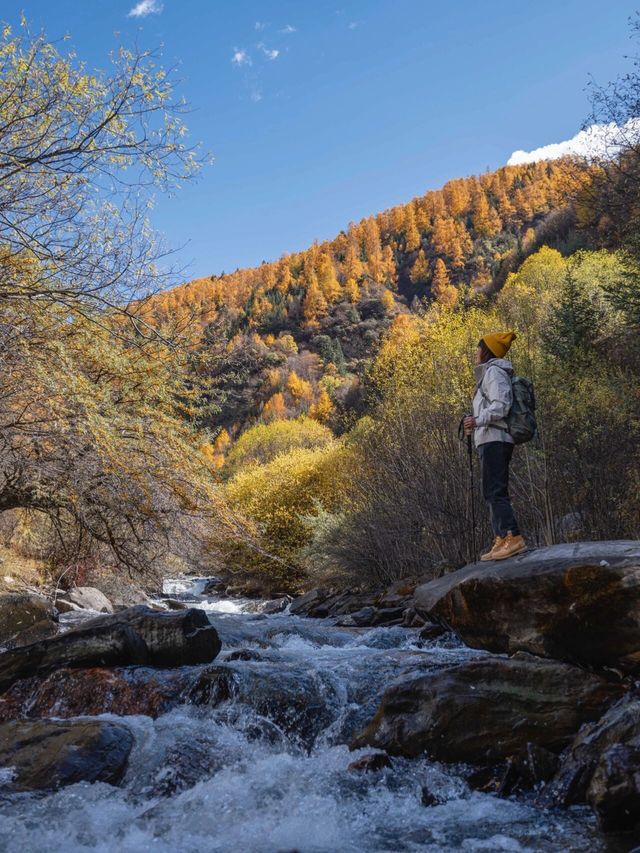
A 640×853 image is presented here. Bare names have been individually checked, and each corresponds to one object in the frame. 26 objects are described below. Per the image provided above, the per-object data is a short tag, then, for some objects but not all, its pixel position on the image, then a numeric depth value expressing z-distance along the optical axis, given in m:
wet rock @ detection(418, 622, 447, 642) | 8.83
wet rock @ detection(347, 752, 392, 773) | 4.25
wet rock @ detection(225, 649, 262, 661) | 7.12
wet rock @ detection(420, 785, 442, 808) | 3.77
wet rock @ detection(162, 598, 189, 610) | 15.19
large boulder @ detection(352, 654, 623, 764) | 4.18
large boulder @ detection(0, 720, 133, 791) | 4.07
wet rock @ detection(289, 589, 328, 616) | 15.41
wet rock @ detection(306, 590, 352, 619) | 14.38
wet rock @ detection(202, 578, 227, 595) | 23.98
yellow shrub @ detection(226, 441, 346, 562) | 24.03
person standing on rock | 5.69
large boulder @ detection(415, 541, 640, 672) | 4.44
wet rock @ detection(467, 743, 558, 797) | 3.81
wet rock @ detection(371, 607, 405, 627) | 11.38
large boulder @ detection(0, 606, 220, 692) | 6.02
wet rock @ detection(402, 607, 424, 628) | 10.34
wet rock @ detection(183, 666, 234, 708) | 5.48
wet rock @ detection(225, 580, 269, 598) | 22.19
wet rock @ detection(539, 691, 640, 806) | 3.50
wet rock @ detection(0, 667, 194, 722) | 5.46
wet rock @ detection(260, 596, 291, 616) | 16.88
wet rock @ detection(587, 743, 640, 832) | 3.07
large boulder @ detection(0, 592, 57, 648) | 8.13
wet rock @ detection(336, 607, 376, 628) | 11.60
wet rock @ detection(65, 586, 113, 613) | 12.96
